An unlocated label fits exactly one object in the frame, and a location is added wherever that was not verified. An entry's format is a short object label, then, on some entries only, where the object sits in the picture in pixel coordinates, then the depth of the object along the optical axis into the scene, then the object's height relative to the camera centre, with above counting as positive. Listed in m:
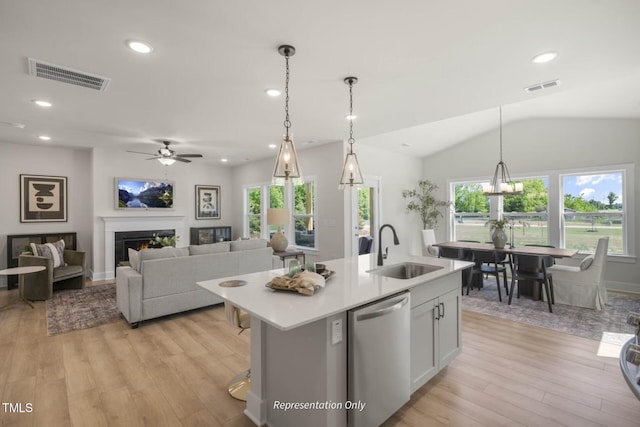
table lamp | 5.51 -0.16
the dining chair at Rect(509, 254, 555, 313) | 4.16 -0.86
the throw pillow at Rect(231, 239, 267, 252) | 4.39 -0.48
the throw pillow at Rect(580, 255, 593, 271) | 4.23 -0.71
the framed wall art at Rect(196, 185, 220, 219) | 7.98 +0.28
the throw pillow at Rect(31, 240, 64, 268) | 4.98 -0.66
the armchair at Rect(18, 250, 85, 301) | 4.48 -1.01
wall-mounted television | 6.35 +0.41
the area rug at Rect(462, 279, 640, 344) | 3.38 -1.32
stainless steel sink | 2.68 -0.53
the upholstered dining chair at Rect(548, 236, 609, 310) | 4.08 -0.98
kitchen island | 1.60 -0.79
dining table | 4.27 -0.58
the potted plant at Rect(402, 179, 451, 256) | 7.15 +0.21
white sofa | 3.57 -0.80
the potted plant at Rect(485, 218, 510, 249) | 4.87 -0.39
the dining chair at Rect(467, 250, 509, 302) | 4.74 -0.87
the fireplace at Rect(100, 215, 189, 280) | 6.09 -0.30
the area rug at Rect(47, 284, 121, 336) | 3.63 -1.33
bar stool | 2.33 -0.87
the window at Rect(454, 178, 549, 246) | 5.97 +0.02
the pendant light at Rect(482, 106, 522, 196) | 4.65 +0.35
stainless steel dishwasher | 1.68 -0.86
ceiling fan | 5.43 +1.00
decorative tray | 1.86 -0.47
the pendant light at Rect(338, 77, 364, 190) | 2.78 +0.36
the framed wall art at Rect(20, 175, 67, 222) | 5.73 +0.27
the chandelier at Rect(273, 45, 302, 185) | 2.28 +0.37
